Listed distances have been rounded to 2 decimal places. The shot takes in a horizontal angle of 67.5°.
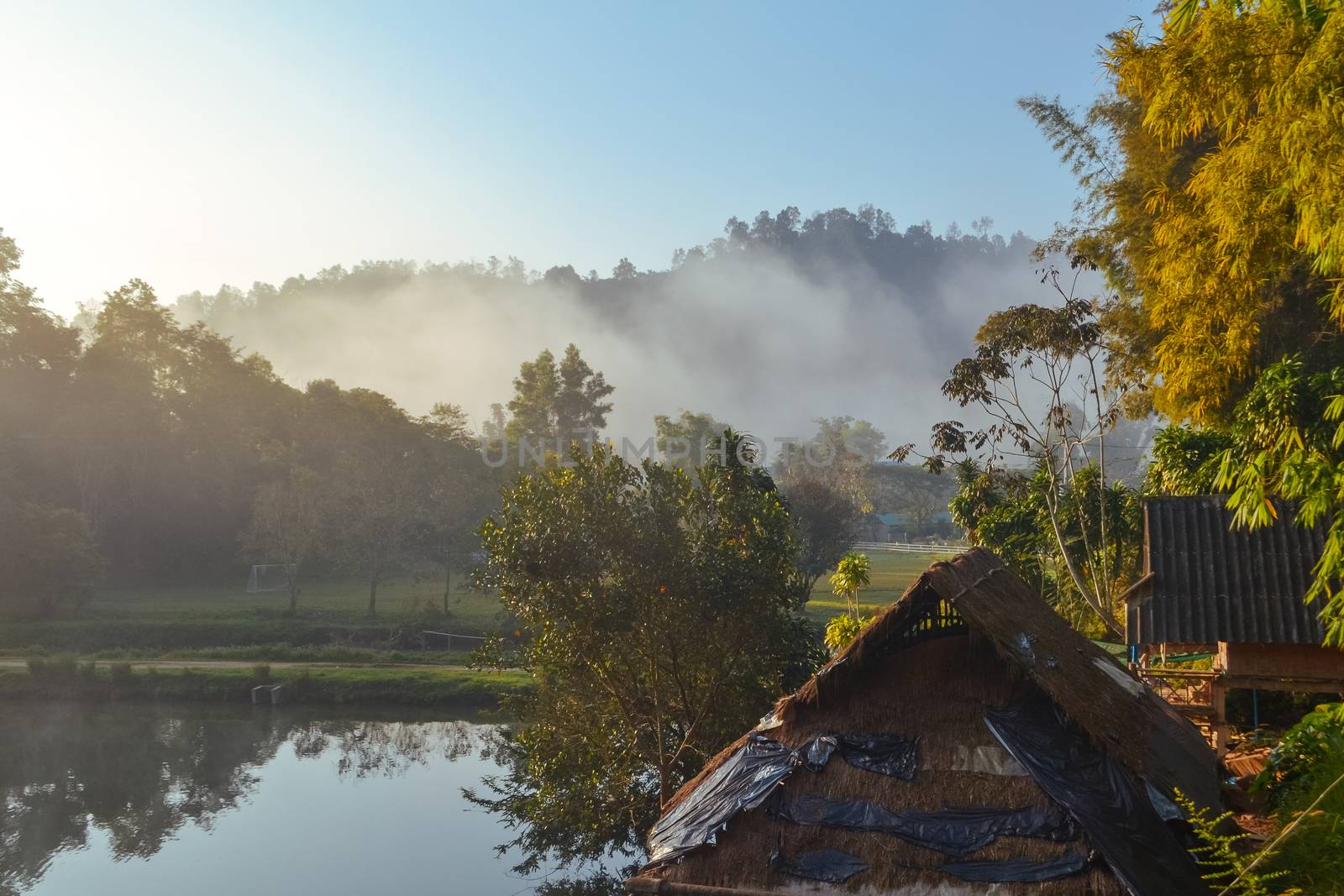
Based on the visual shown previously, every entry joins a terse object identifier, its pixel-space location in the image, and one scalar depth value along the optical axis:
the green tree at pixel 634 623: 11.43
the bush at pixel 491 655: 12.09
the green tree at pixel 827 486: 37.38
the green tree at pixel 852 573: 17.89
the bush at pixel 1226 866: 3.21
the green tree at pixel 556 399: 53.88
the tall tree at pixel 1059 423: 17.19
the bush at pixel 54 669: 23.88
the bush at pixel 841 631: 15.49
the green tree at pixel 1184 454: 15.12
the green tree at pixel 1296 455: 6.26
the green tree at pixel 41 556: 29.06
